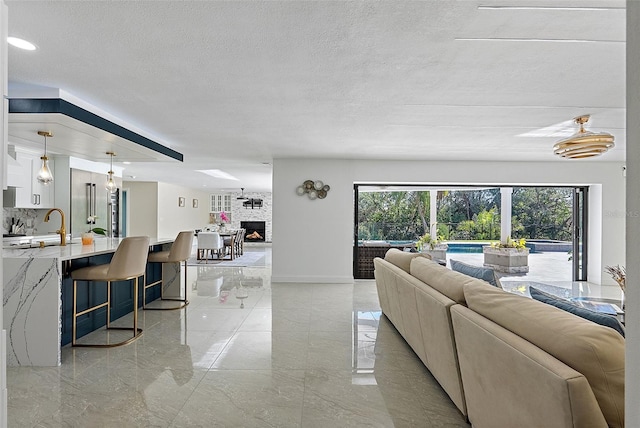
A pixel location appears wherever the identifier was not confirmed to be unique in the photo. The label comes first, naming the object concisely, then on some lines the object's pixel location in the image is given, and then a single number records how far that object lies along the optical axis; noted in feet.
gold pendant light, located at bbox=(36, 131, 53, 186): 12.94
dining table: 32.24
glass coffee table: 10.51
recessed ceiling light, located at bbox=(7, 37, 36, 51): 7.37
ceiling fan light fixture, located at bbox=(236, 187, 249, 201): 46.86
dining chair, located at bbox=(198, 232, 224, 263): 30.04
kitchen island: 9.62
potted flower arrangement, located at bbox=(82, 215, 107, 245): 13.16
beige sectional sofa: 4.10
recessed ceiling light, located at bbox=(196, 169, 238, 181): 28.38
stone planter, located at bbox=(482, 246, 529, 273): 25.45
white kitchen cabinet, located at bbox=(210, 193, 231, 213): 52.39
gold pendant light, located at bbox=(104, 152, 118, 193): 16.83
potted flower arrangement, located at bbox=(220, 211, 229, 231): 36.40
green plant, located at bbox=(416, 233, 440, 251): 23.99
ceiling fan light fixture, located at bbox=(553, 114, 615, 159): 11.50
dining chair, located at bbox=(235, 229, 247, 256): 35.45
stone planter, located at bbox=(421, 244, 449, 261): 23.98
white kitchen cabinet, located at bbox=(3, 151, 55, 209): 18.72
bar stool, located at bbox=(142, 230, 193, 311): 15.02
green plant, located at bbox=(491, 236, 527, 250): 25.76
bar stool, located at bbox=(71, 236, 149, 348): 10.87
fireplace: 49.55
